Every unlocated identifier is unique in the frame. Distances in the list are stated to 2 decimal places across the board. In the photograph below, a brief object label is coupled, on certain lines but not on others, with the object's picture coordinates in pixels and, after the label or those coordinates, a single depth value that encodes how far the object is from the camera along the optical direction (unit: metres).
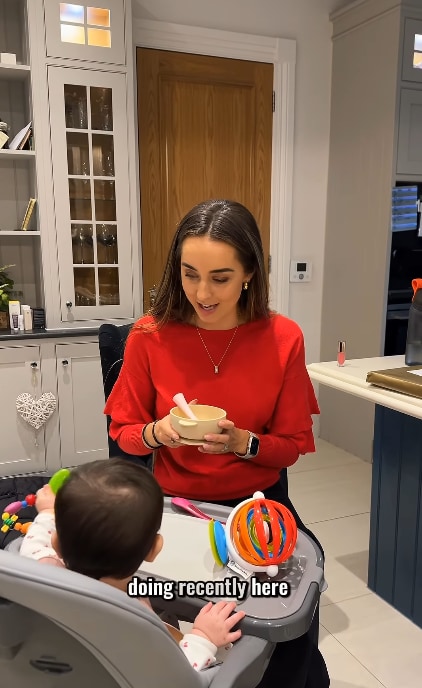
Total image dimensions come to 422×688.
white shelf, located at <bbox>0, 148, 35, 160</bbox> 2.61
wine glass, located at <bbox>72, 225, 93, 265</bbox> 2.83
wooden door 3.04
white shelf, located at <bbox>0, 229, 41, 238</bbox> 2.71
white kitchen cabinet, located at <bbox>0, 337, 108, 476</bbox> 2.74
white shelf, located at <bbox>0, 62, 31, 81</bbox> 2.58
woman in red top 1.20
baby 0.72
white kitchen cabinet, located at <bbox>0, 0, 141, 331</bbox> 2.61
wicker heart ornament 2.74
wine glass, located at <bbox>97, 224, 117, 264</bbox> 2.87
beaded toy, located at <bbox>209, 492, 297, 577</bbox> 0.92
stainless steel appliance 3.01
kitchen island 1.84
